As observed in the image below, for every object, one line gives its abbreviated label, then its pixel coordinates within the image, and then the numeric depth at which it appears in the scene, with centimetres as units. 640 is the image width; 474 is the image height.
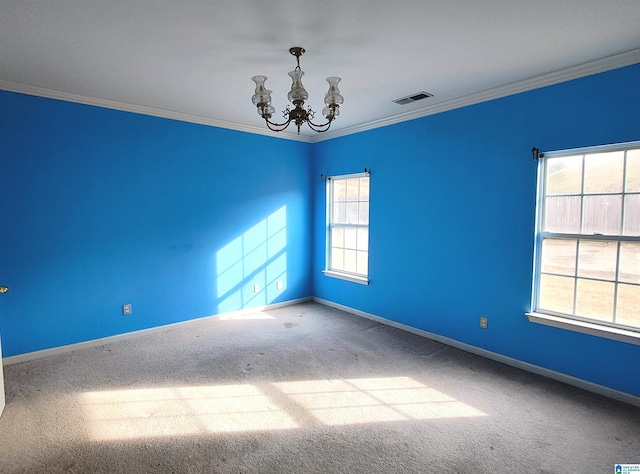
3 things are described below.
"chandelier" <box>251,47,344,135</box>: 231
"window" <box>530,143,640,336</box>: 259
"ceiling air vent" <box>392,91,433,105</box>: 336
